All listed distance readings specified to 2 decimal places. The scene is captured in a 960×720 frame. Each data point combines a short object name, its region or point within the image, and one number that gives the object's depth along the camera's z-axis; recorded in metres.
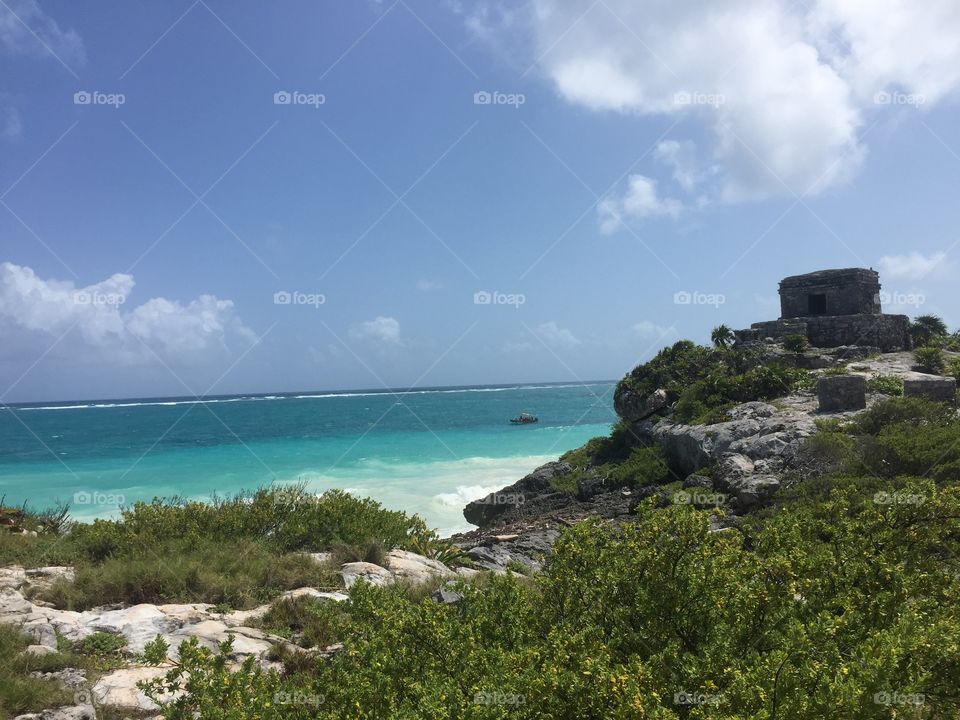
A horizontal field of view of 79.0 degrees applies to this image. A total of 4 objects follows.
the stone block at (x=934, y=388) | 17.08
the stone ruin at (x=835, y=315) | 24.73
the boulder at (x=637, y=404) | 23.14
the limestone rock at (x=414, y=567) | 9.52
